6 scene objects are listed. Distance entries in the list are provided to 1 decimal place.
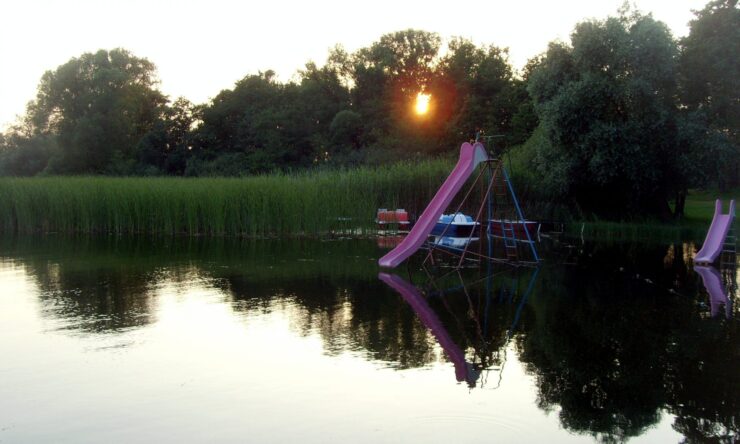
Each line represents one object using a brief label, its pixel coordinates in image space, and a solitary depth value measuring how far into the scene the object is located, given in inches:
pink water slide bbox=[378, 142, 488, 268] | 546.0
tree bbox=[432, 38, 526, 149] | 1868.8
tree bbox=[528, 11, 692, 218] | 1038.4
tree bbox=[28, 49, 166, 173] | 2375.7
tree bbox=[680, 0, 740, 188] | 1072.7
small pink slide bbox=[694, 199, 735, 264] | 628.1
